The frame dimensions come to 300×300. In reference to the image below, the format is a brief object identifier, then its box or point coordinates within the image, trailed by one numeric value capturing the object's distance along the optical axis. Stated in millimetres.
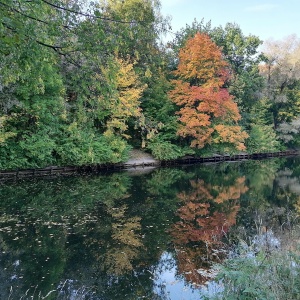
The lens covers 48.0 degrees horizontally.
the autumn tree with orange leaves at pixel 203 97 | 26125
